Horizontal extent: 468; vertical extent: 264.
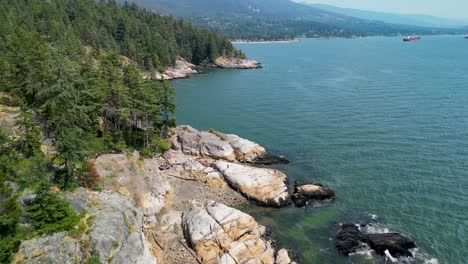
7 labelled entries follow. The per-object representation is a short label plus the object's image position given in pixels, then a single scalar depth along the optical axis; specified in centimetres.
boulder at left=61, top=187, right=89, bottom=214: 3287
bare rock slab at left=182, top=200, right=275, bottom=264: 3569
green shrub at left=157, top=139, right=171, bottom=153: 5595
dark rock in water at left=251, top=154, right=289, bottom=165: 5819
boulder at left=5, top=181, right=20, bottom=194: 3069
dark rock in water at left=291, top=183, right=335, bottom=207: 4729
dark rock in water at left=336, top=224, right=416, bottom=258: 3703
